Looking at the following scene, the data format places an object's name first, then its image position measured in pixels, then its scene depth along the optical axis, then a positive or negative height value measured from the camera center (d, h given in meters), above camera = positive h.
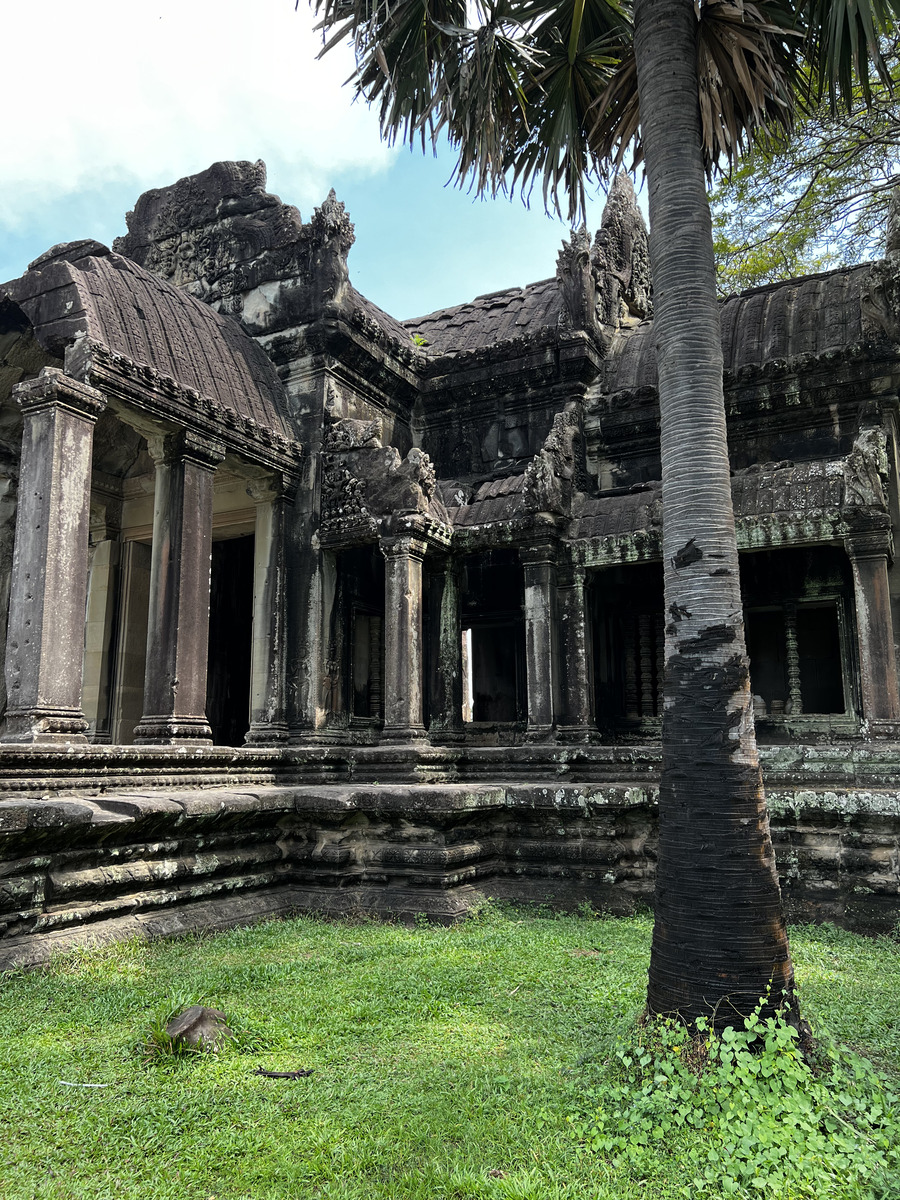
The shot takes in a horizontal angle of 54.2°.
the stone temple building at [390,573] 6.86 +1.65
